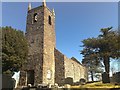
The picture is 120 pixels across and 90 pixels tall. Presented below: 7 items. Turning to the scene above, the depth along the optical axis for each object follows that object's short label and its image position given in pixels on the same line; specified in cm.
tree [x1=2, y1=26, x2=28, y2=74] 1042
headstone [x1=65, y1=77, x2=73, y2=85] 1316
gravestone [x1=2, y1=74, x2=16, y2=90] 985
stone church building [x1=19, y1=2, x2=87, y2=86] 1419
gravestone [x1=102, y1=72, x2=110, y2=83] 1074
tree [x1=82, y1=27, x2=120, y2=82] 1705
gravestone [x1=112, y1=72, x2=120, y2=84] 1119
